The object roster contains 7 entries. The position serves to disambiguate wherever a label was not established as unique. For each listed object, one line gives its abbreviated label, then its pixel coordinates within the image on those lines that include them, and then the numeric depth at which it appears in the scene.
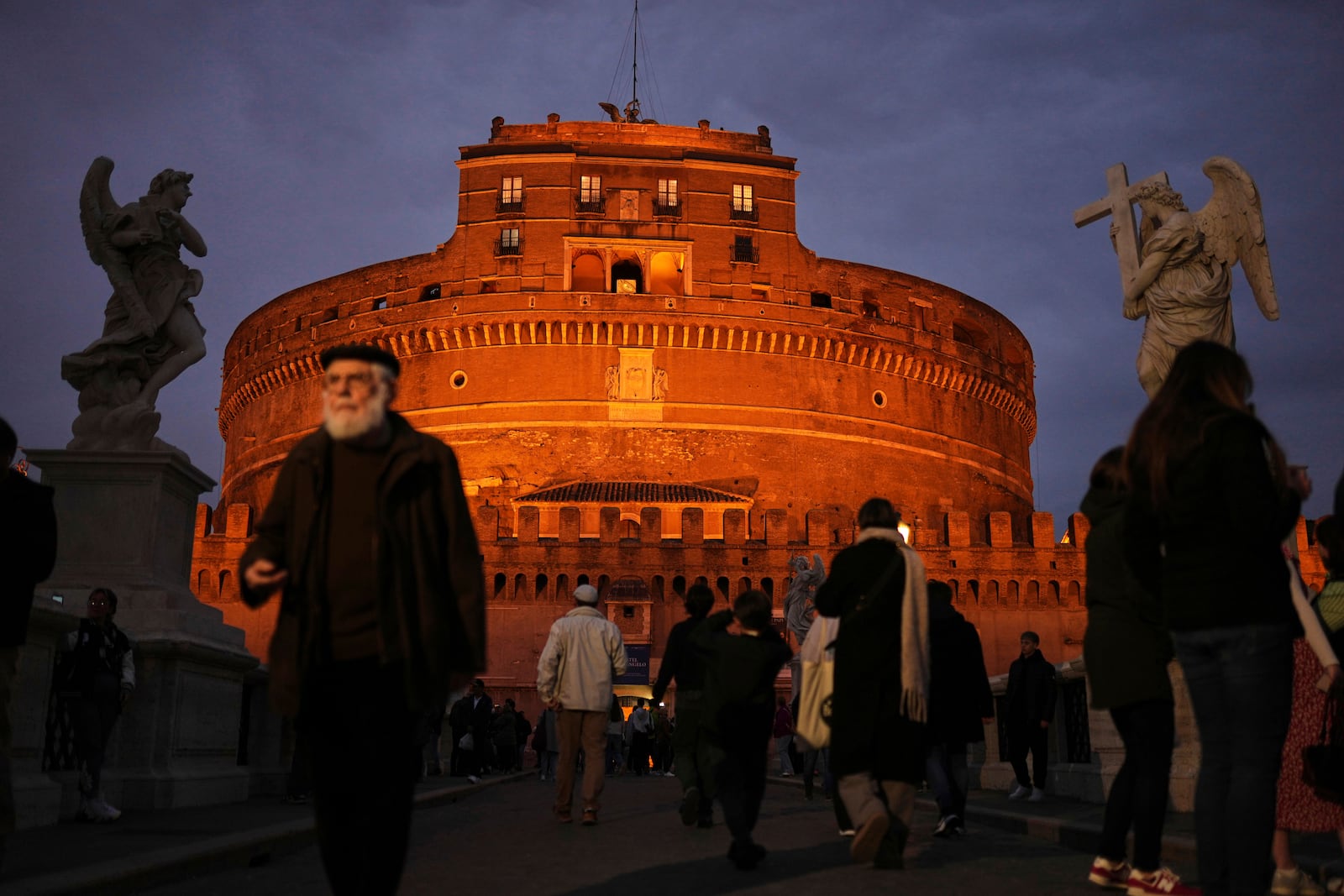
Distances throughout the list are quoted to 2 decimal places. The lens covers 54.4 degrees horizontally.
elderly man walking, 3.19
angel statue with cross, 7.31
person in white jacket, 7.97
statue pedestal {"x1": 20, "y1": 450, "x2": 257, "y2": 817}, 7.46
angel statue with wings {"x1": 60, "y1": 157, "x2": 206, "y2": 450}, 8.16
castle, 41.00
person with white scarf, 5.11
